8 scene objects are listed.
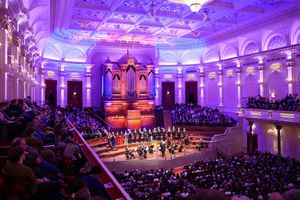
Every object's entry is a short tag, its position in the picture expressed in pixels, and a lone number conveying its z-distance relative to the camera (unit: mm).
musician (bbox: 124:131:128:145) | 17350
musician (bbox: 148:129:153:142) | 17072
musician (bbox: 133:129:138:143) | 17422
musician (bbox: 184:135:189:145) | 18156
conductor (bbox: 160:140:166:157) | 15336
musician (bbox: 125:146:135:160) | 14634
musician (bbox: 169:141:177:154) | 16111
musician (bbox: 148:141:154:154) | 16031
